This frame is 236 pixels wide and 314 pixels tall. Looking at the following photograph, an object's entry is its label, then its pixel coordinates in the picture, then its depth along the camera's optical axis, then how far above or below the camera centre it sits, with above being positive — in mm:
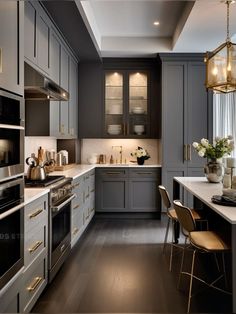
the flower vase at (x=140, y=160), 5918 -33
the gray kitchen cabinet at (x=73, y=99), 5320 +1061
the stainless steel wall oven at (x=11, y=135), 1846 +144
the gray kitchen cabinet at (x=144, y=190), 5746 -578
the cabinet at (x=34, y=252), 2256 -749
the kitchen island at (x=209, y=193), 1999 -342
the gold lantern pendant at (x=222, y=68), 3345 +994
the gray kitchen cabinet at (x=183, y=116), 5617 +757
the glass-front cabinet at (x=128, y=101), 6020 +1090
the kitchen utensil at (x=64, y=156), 5289 +25
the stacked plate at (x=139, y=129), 6020 +557
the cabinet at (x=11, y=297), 1813 -846
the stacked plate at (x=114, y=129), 6055 +558
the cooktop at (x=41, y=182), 2947 -237
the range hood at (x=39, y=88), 2941 +724
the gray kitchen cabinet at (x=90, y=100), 6012 +1109
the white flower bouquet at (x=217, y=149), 3781 +116
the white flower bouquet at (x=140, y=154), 5912 +80
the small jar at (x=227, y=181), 3230 -231
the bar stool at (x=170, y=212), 3474 -629
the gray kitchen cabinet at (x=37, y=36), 3061 +1287
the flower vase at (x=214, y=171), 3801 -150
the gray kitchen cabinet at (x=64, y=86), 4619 +1096
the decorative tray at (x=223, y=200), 2484 -338
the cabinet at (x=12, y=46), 1823 +687
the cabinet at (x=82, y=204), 3982 -663
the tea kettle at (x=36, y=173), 3248 -156
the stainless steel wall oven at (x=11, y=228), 1834 -437
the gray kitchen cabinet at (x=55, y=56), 3976 +1334
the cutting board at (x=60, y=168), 4559 -146
